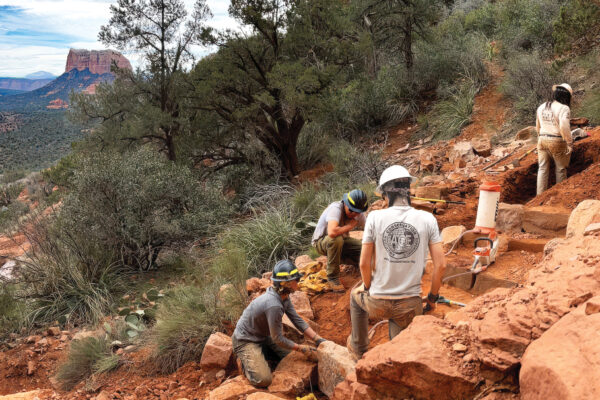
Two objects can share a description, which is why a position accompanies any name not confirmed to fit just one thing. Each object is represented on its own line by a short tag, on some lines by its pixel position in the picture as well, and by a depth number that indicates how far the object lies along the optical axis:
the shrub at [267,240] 7.00
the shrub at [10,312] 6.47
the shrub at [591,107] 8.31
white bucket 4.07
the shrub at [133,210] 8.31
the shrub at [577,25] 9.95
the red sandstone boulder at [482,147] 8.97
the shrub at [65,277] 6.82
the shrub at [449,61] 13.45
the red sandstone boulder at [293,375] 3.66
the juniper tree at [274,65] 10.77
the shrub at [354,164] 10.01
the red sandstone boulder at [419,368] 2.08
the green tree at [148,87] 12.00
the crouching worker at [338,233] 4.70
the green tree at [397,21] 14.58
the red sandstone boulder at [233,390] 3.59
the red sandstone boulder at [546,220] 4.77
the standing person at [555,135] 5.48
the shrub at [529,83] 10.46
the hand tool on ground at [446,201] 6.33
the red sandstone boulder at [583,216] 3.69
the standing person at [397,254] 2.85
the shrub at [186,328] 4.72
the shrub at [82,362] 4.96
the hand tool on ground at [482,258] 4.22
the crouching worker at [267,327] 3.81
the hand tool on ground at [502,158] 7.88
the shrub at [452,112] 11.78
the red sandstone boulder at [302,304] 4.80
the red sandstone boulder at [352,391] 2.38
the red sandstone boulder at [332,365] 3.35
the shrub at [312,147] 13.87
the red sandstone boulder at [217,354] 4.29
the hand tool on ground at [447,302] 3.65
